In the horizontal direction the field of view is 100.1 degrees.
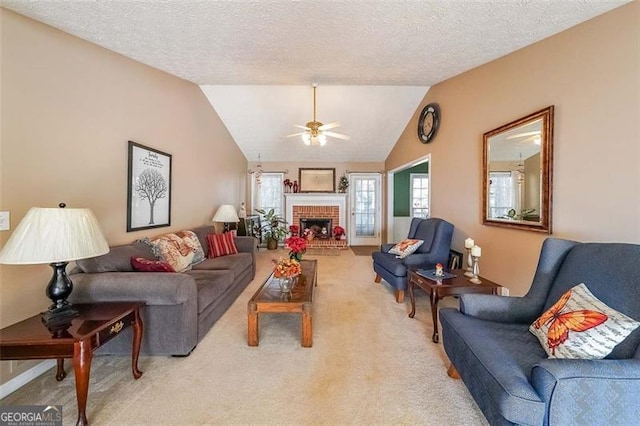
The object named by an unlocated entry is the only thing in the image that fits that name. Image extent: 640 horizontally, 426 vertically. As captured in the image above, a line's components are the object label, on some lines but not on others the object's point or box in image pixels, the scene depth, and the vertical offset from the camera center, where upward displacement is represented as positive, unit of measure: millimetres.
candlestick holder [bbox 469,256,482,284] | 2639 -586
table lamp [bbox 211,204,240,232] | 4770 -48
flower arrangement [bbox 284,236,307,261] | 3152 -387
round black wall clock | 4273 +1547
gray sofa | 2037 -669
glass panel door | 7590 +141
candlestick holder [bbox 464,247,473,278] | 2787 -599
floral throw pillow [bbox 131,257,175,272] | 2413 -492
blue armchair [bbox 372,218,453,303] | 3414 -574
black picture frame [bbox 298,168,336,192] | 7539 +942
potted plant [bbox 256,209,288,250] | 7039 -407
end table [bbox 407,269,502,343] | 2494 -696
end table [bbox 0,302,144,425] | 1452 -725
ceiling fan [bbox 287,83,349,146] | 4121 +1251
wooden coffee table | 2371 -848
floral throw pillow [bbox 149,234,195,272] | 2978 -456
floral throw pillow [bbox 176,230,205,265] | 3477 -420
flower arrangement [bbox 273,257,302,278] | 2664 -561
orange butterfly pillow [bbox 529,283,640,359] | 1285 -569
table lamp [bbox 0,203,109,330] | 1485 -197
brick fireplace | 7441 +125
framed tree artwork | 2992 +284
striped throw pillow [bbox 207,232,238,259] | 3928 -492
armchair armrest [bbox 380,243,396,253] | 4278 -541
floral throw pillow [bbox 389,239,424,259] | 3716 -473
